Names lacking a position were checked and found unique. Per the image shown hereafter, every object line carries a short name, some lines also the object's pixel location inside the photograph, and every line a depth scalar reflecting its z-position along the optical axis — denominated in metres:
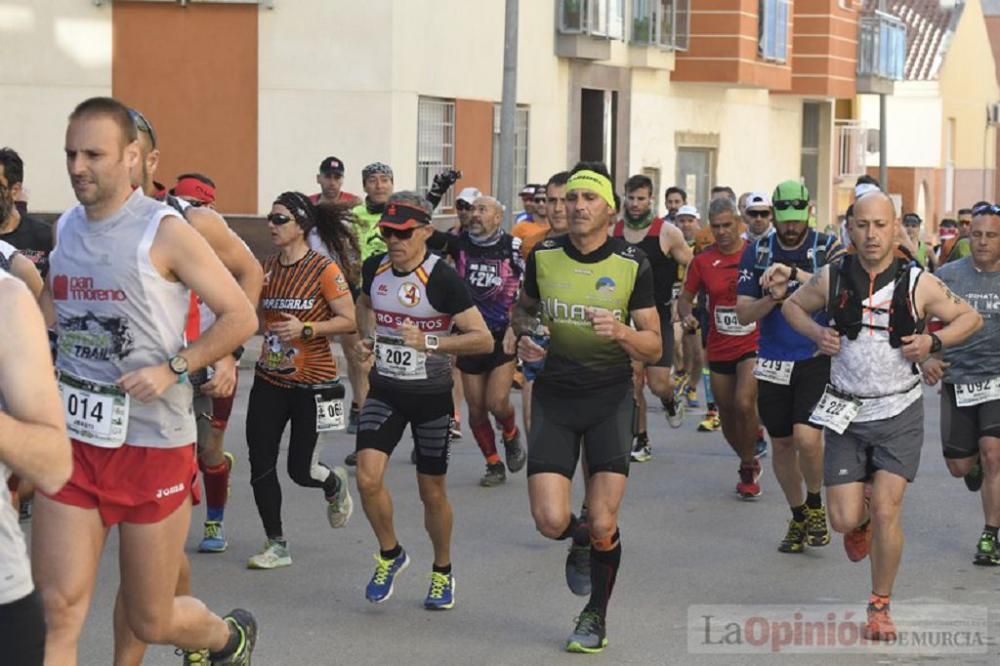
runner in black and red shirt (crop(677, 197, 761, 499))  18.35
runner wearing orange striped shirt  14.94
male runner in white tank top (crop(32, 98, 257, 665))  9.21
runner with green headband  12.56
